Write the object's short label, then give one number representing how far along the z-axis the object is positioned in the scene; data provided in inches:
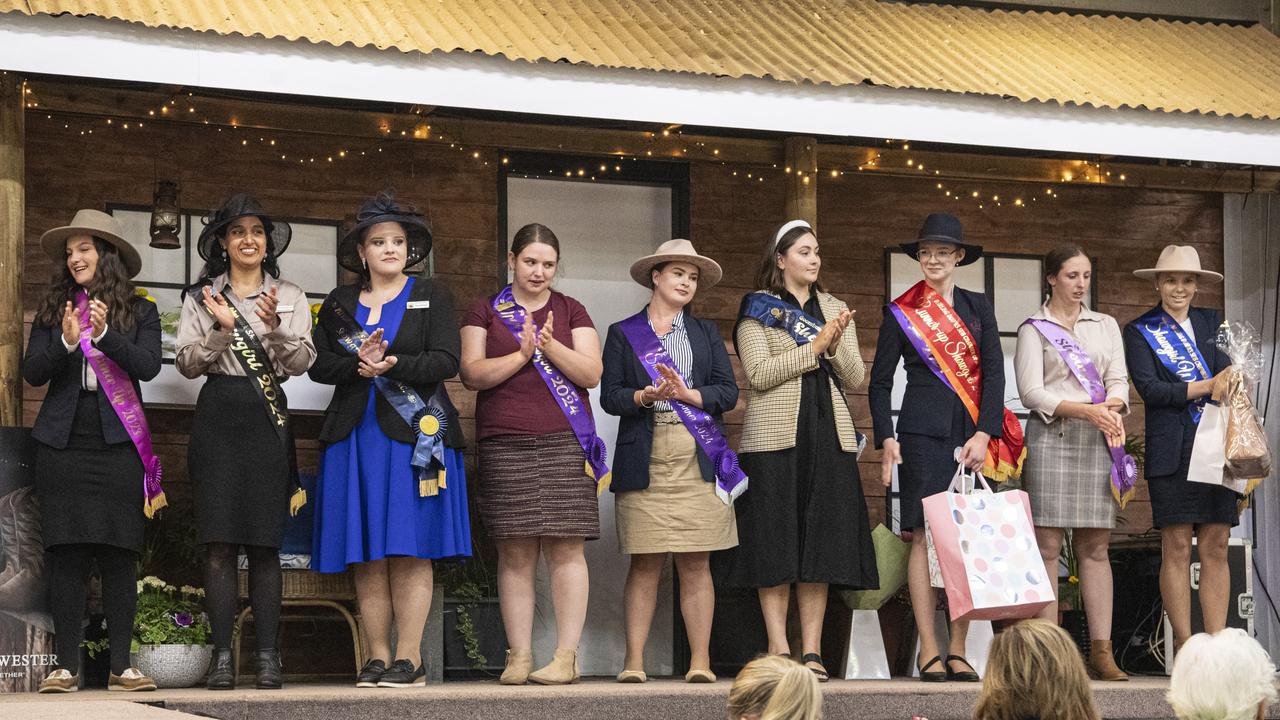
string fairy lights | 269.1
